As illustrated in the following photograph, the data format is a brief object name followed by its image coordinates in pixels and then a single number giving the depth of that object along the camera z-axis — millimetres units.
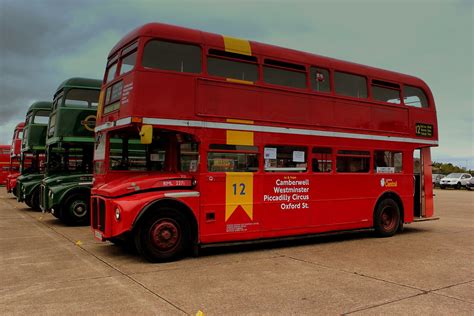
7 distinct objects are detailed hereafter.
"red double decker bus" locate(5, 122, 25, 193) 21531
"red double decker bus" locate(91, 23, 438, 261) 7016
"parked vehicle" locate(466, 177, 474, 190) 36281
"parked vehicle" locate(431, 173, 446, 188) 42312
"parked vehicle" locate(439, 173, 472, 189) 37469
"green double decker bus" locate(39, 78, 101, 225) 11852
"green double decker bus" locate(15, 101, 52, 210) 15578
